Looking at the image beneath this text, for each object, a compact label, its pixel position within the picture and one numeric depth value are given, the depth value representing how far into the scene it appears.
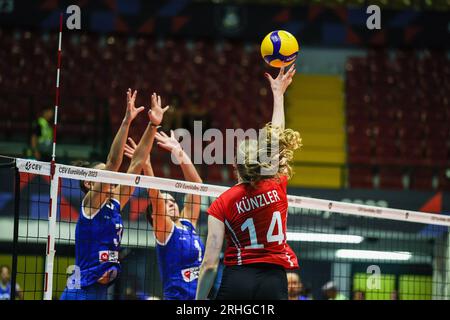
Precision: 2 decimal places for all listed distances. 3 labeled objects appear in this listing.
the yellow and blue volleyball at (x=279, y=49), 14.26
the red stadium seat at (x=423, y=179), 34.31
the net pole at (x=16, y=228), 12.12
